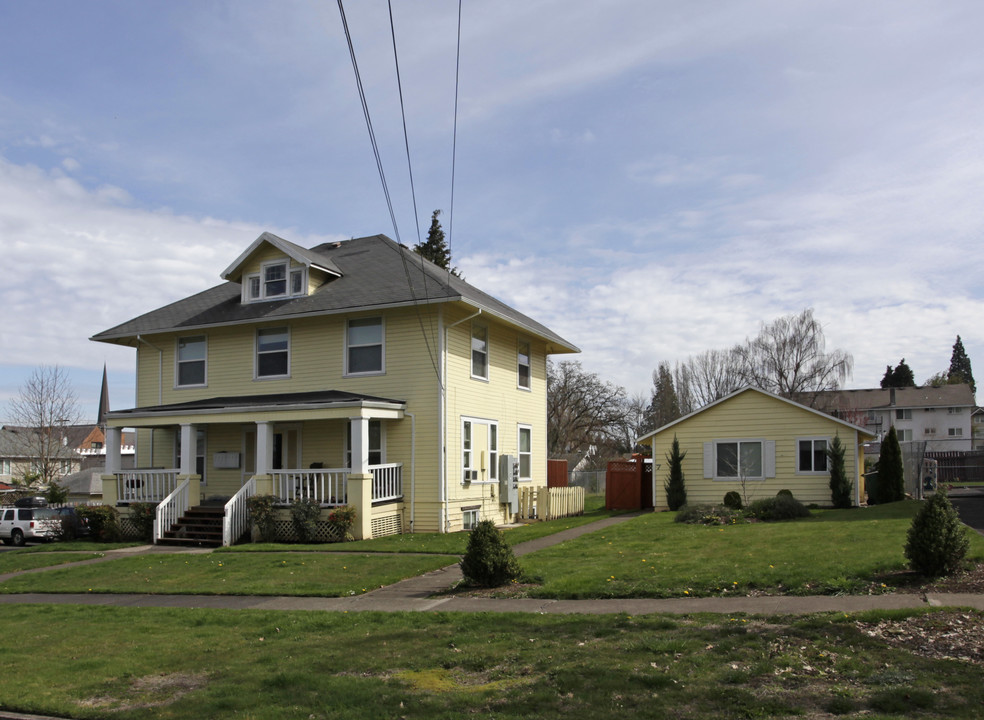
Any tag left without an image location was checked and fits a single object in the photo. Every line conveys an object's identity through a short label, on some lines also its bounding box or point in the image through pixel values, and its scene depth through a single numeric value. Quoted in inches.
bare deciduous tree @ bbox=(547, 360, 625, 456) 2245.3
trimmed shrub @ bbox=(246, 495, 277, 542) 766.5
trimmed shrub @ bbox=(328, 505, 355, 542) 745.0
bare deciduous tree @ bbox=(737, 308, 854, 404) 2268.7
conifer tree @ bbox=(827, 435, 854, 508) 994.7
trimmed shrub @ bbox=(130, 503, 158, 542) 832.3
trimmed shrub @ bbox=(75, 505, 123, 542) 842.2
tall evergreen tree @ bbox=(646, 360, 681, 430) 2940.5
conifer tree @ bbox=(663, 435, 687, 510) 1063.6
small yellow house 1016.9
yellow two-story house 810.8
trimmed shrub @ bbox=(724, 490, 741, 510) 983.0
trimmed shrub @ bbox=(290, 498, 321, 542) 752.3
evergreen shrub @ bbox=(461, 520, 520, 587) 468.1
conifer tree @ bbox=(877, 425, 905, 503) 1032.2
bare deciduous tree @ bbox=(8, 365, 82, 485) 1842.2
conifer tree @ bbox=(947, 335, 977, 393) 4147.1
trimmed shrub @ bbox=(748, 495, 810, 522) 841.5
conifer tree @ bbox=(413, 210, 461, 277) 1752.0
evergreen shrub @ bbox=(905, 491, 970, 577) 420.5
